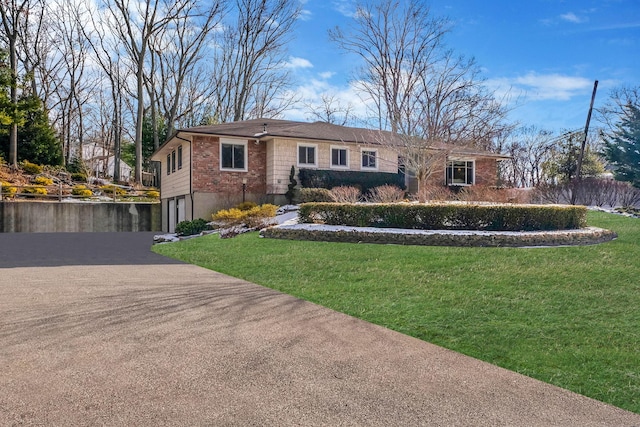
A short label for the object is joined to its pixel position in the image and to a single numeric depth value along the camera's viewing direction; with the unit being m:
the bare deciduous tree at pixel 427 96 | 14.32
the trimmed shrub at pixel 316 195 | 16.80
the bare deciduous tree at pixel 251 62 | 34.03
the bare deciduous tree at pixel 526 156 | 33.84
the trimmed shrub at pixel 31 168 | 26.50
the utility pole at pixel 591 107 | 21.97
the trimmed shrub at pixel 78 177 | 29.10
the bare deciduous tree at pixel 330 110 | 36.28
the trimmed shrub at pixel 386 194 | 15.80
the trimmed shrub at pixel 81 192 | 24.30
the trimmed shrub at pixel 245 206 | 17.03
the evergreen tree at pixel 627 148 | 19.69
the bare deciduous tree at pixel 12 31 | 26.55
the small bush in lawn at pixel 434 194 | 14.12
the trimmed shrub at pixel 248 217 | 13.98
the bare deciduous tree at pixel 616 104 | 22.12
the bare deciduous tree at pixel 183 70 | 33.03
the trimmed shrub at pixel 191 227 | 15.67
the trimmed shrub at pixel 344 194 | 15.39
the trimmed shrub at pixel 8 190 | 21.52
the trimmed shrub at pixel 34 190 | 22.38
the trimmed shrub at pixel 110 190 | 26.72
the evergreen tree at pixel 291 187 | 18.38
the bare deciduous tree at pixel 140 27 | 30.52
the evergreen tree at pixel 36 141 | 27.70
